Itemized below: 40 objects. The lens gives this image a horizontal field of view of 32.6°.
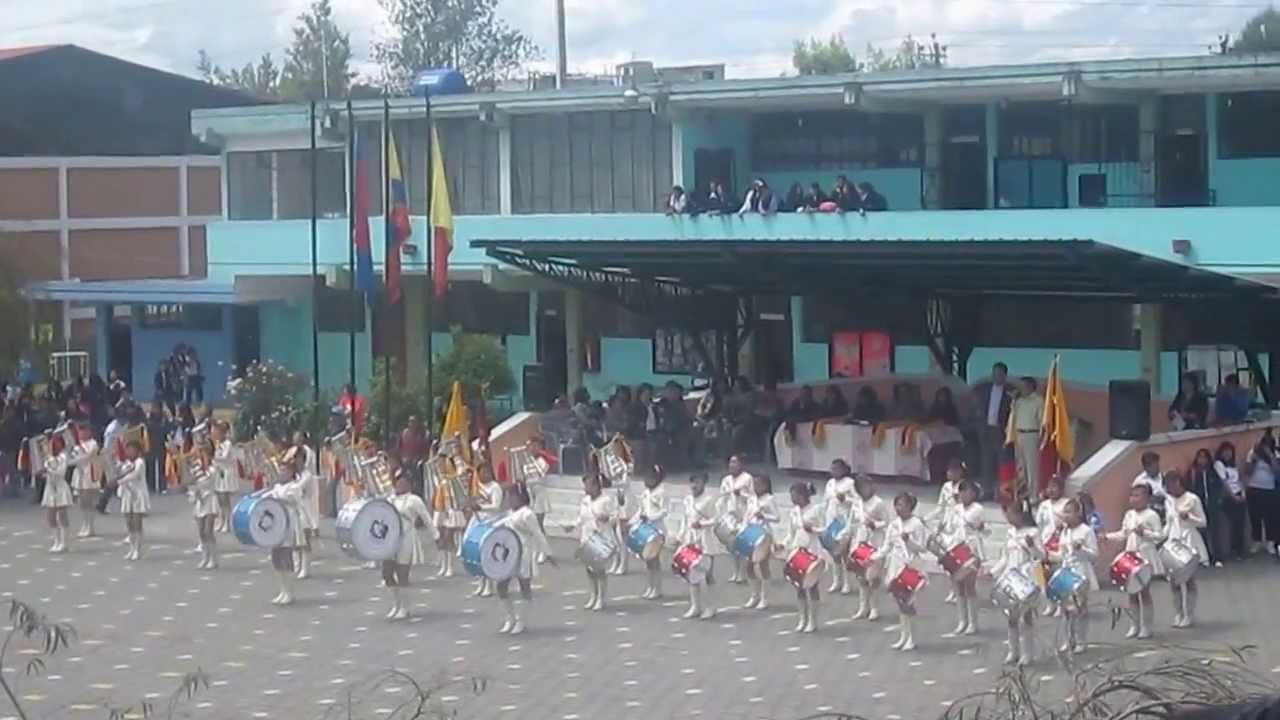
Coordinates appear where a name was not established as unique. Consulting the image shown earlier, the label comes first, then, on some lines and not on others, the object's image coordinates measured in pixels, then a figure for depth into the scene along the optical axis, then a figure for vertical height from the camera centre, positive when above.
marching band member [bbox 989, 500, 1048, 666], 17.94 -1.83
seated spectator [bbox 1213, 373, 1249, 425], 24.98 -0.74
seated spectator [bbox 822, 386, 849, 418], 27.55 -0.70
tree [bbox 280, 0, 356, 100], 77.12 +11.10
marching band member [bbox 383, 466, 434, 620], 21.27 -1.82
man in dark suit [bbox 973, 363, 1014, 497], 24.75 -0.92
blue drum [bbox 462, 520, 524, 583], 20.44 -1.86
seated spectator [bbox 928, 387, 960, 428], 26.77 -0.77
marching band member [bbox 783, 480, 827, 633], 20.47 -1.66
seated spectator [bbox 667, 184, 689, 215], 32.94 +2.25
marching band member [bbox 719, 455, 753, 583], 21.86 -1.42
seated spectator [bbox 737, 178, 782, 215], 31.78 +2.17
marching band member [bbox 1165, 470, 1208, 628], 19.22 -1.67
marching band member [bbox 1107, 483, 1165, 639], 18.86 -1.72
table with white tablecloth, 26.06 -1.19
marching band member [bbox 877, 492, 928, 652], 19.28 -1.71
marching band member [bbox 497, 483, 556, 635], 20.36 -1.88
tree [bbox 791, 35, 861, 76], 75.40 +10.63
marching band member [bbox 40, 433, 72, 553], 26.61 -1.58
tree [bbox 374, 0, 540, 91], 71.75 +10.44
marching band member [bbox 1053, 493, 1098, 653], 18.41 -1.73
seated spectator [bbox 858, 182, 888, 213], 30.92 +2.10
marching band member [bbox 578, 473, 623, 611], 21.36 -1.64
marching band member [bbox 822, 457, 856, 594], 20.73 -1.43
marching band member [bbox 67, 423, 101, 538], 27.17 -1.26
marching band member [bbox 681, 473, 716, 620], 20.86 -1.72
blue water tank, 38.78 +4.89
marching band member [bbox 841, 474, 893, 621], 20.30 -1.68
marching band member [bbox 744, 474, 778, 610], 21.27 -1.64
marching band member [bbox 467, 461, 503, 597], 21.95 -1.55
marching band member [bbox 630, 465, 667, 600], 21.84 -1.63
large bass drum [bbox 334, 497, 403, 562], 21.56 -1.70
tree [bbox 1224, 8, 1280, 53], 61.72 +9.07
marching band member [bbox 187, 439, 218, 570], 25.03 -1.78
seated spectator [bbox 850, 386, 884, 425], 27.00 -0.76
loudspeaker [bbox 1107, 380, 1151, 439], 22.91 -0.70
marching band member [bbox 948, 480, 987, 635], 19.34 -1.70
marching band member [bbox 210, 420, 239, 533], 26.16 -1.40
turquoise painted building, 27.47 +1.84
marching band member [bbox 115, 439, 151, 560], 25.77 -1.59
